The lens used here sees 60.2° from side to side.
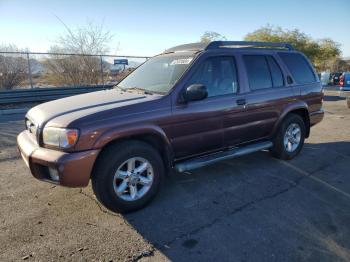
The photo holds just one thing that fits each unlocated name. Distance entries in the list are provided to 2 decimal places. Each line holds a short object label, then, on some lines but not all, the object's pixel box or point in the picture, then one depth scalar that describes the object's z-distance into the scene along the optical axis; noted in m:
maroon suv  3.18
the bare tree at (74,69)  15.98
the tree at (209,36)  23.35
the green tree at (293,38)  26.12
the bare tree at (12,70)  13.97
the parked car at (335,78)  26.91
